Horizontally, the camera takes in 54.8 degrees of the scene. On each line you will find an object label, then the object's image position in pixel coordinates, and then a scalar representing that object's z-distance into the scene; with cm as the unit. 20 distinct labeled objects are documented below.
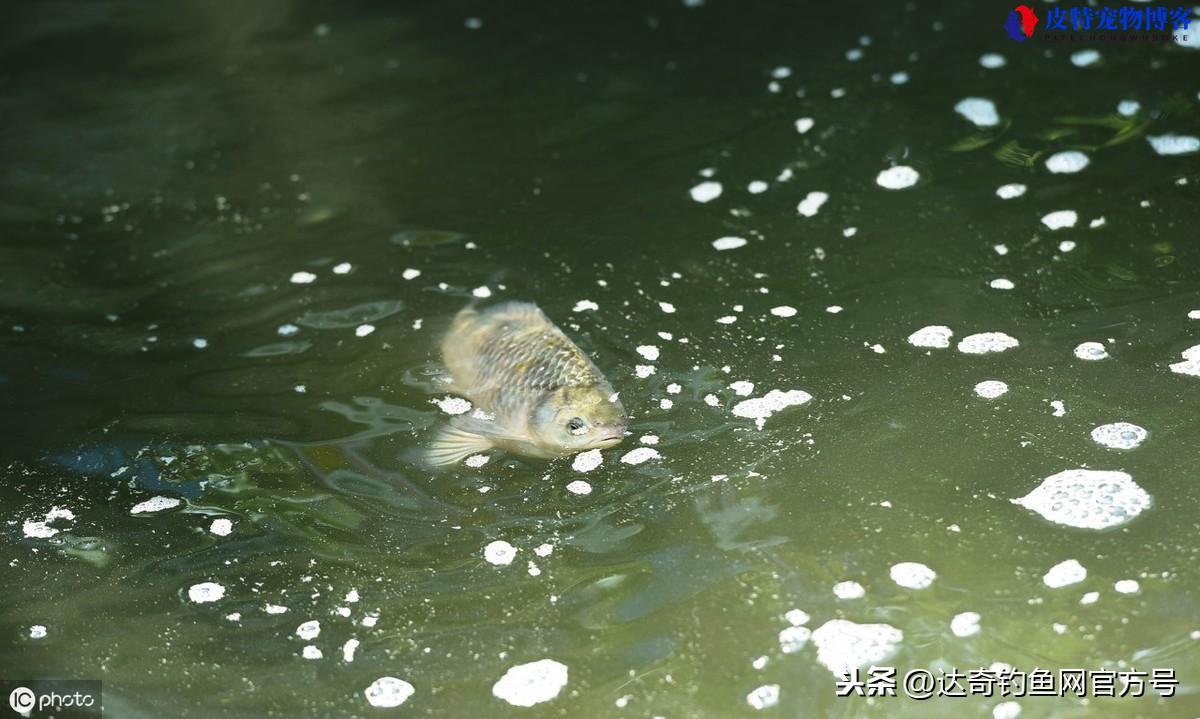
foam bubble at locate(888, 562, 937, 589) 283
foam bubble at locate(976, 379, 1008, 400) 343
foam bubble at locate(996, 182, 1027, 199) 447
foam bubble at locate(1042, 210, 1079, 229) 425
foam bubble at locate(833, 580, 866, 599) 282
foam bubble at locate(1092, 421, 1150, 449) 317
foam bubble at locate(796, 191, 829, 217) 452
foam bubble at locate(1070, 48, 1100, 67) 533
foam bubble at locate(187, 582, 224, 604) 302
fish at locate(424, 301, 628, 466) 325
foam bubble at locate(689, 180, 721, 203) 470
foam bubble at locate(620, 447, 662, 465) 330
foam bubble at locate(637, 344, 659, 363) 373
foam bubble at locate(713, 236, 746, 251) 436
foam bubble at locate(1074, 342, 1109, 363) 353
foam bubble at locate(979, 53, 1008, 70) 540
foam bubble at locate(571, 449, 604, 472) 329
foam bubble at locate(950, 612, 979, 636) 271
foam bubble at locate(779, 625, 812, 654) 272
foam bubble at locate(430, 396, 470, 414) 358
